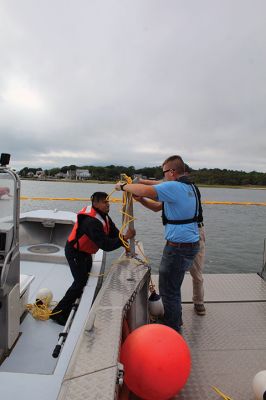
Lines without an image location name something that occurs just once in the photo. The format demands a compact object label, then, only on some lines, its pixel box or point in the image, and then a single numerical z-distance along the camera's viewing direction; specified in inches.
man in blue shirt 109.5
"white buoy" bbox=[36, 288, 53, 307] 133.5
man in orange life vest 118.9
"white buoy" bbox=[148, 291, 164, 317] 113.6
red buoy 77.5
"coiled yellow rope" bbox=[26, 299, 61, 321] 125.5
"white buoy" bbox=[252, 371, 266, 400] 87.2
